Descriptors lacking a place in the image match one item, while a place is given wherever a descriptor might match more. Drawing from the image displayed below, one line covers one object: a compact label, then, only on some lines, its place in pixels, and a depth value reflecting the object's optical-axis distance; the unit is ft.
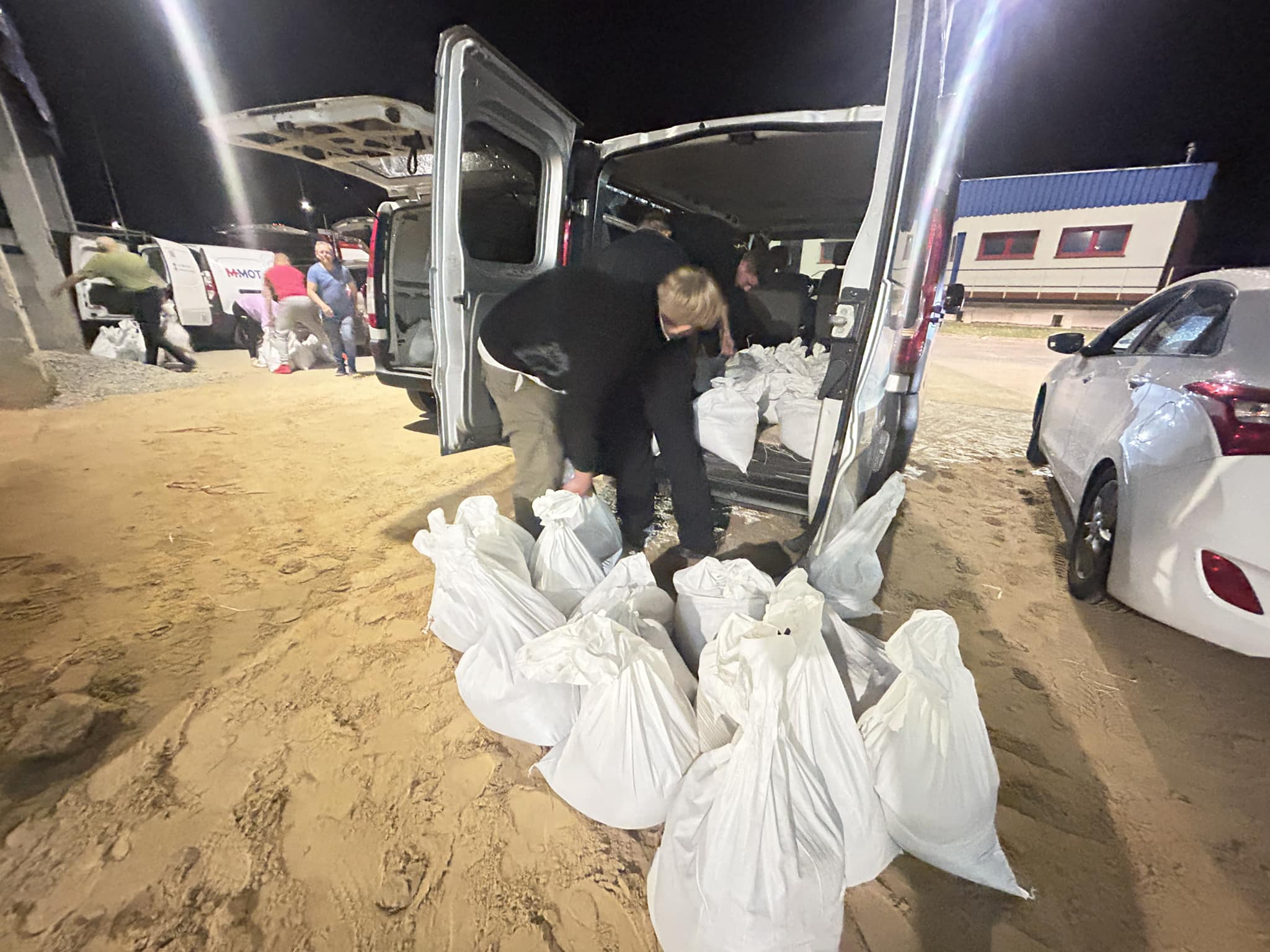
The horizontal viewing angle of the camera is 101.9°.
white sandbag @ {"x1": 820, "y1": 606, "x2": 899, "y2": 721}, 4.55
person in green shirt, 19.17
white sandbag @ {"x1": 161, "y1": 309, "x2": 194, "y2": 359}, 21.76
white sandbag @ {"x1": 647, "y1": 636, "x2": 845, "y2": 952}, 3.09
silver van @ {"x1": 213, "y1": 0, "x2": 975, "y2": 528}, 5.94
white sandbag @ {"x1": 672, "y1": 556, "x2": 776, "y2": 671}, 5.07
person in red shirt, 21.75
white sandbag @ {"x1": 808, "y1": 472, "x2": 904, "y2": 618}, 6.55
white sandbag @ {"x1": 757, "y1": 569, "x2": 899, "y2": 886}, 3.63
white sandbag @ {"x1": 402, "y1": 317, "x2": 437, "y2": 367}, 15.31
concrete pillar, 19.01
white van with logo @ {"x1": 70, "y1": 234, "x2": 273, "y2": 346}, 20.43
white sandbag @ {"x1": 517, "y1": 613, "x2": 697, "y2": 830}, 3.96
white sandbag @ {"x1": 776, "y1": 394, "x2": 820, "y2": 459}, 9.02
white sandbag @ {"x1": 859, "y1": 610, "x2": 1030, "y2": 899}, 3.60
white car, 5.00
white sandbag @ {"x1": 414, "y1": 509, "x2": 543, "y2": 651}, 5.15
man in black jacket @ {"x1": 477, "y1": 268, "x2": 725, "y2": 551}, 6.44
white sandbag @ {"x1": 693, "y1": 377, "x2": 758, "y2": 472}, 8.63
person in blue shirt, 20.99
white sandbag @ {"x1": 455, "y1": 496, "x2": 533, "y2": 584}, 5.89
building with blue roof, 53.83
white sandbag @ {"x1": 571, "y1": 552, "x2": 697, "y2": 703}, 4.79
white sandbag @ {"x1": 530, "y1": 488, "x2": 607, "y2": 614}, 6.24
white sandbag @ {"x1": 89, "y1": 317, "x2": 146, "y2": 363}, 20.36
